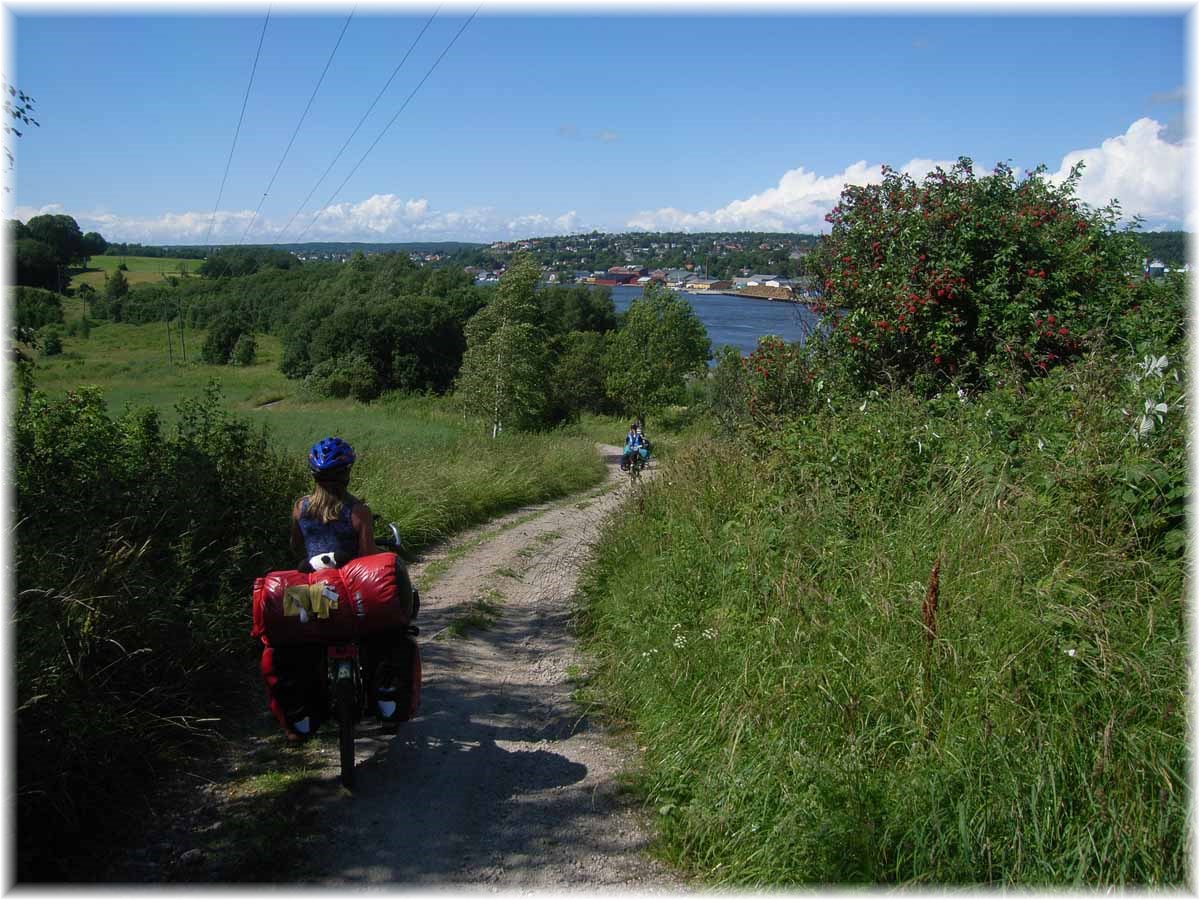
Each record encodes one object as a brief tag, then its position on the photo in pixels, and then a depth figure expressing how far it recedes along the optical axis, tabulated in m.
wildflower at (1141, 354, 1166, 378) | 5.50
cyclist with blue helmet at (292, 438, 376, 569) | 4.81
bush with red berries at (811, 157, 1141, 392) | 8.98
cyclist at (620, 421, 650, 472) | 20.17
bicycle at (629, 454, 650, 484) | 19.23
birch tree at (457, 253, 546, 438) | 32.69
